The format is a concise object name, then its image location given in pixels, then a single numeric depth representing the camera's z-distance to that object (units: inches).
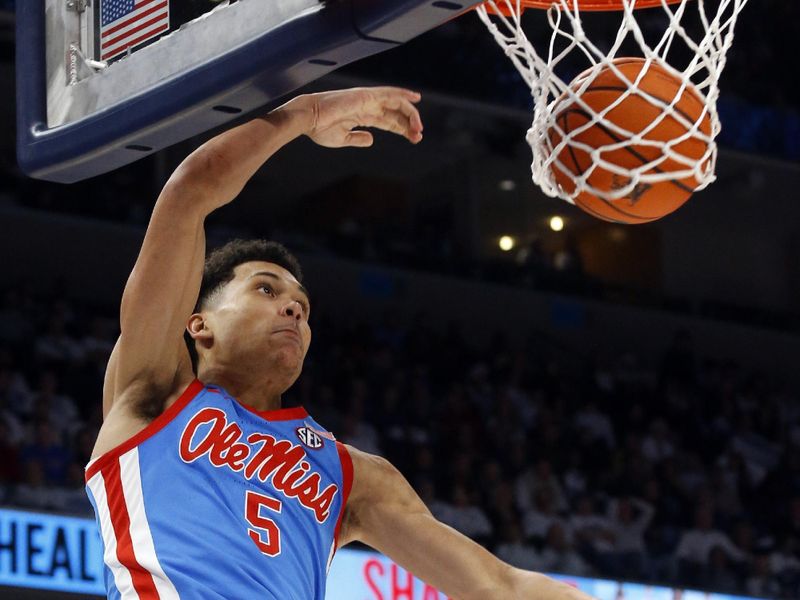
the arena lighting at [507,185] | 652.1
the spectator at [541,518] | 387.5
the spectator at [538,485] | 411.2
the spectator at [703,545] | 404.5
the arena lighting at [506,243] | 655.1
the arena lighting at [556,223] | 661.3
